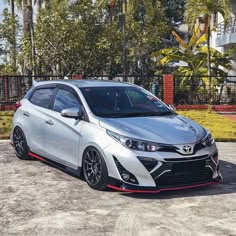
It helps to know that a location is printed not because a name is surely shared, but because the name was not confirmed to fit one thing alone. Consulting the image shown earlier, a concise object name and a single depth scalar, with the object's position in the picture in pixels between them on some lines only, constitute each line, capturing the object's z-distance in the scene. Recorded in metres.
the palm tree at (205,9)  19.94
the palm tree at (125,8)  25.11
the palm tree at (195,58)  23.27
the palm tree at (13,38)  26.23
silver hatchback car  5.80
